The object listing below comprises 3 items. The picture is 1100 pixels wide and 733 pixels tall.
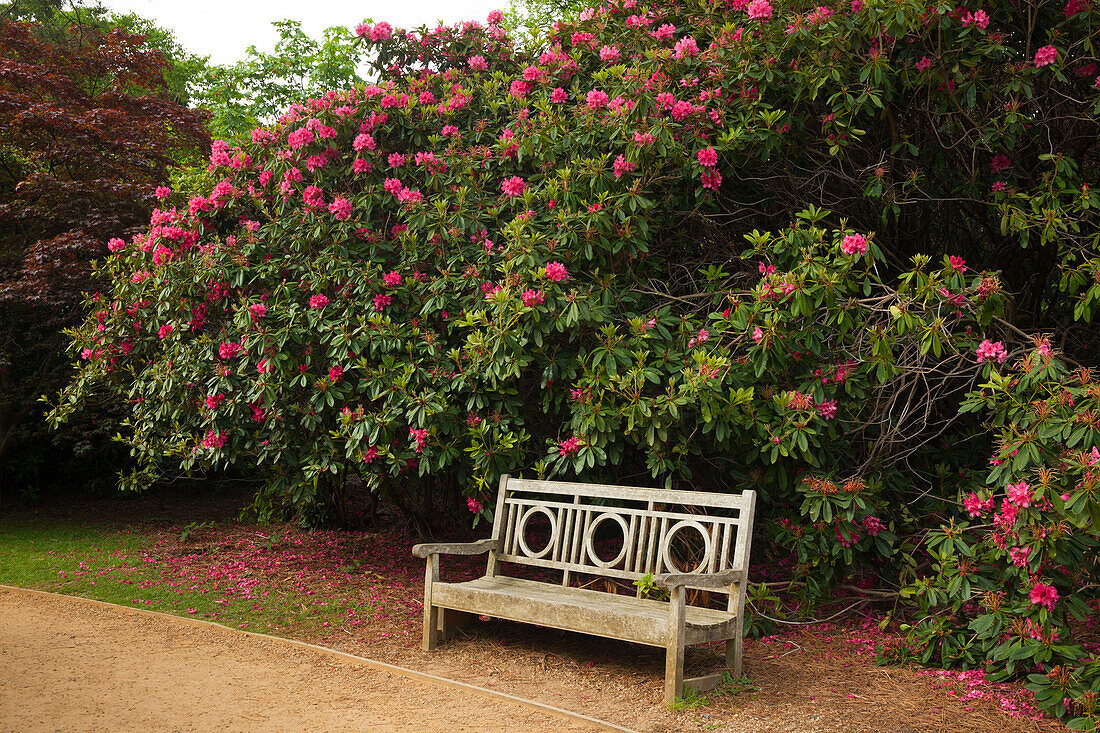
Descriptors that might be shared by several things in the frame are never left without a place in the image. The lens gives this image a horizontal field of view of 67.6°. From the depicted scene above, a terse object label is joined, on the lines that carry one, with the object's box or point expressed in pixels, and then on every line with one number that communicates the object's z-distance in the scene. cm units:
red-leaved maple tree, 747
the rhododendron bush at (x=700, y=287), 396
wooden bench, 338
